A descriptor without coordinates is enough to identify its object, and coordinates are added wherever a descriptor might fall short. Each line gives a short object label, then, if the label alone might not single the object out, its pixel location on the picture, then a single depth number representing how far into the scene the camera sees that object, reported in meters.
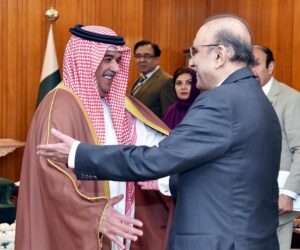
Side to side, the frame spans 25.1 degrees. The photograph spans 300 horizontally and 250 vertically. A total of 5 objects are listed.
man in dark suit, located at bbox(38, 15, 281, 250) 2.25
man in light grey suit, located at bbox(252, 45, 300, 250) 3.99
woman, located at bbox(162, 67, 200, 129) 5.89
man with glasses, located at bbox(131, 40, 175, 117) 6.97
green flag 6.68
